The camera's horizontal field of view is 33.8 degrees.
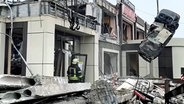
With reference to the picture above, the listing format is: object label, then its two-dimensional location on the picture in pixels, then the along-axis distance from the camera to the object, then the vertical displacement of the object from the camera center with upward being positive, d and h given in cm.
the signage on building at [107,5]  1892 +360
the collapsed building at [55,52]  589 +35
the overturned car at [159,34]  1116 +101
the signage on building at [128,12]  2319 +387
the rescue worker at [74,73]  1166 -51
